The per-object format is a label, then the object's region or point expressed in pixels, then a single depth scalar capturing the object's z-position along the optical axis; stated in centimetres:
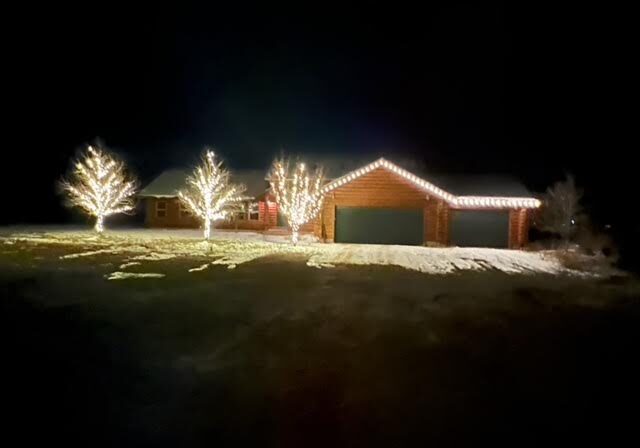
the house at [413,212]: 2658
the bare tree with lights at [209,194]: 2627
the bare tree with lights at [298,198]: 2547
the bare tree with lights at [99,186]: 2855
